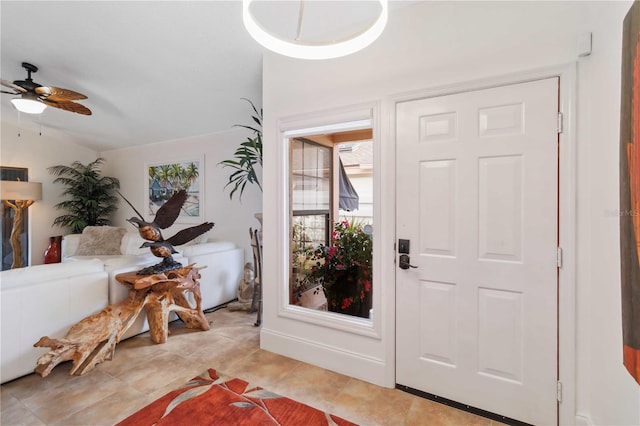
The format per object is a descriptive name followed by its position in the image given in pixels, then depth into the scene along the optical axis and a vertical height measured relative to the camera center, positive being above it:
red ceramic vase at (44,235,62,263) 5.15 -0.72
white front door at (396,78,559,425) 1.62 -0.22
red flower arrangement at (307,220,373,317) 2.54 -0.56
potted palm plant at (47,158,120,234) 5.54 +0.32
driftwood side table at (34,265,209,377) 2.09 -0.93
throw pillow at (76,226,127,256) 4.57 -0.48
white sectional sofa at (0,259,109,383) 2.05 -0.74
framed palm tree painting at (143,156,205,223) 4.73 +0.48
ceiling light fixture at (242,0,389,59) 1.17 +0.72
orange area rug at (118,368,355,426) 1.71 -1.25
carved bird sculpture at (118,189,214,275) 2.60 -0.21
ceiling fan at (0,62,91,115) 2.85 +1.20
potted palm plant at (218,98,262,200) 2.91 +0.61
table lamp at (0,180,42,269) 4.62 +0.18
